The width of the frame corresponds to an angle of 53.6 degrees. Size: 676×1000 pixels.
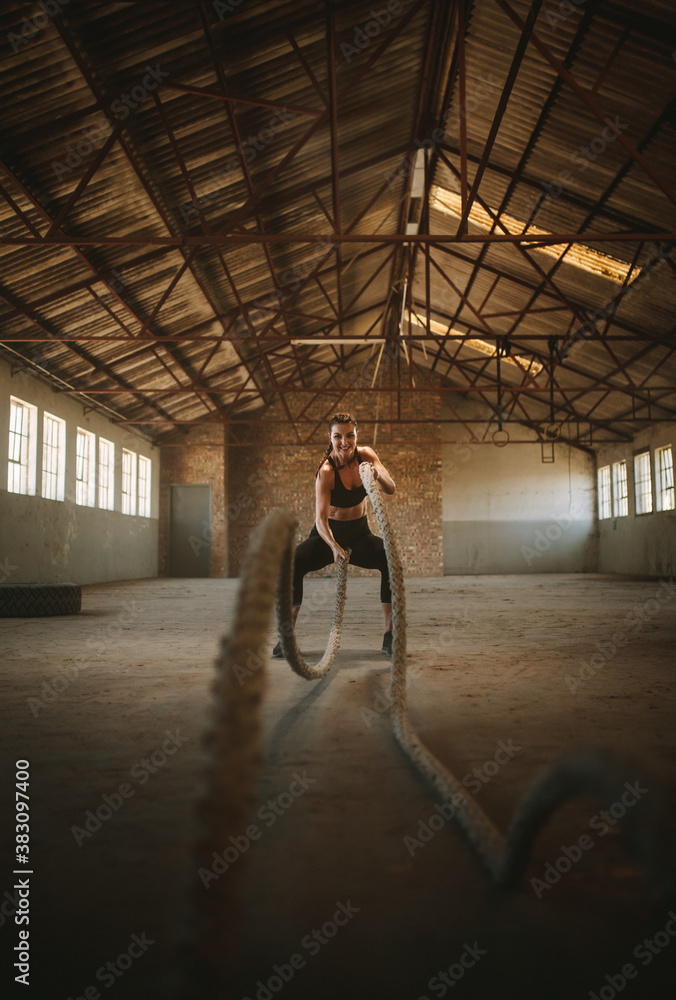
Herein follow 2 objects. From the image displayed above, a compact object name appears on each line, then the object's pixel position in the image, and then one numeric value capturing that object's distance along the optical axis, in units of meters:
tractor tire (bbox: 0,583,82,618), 7.91
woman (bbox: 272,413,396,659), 4.23
